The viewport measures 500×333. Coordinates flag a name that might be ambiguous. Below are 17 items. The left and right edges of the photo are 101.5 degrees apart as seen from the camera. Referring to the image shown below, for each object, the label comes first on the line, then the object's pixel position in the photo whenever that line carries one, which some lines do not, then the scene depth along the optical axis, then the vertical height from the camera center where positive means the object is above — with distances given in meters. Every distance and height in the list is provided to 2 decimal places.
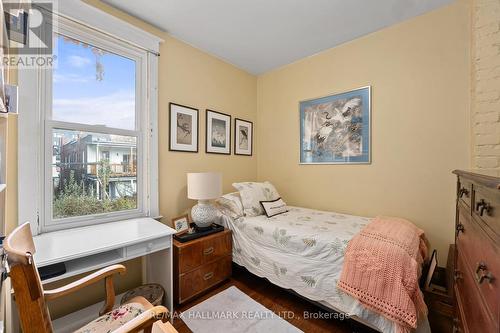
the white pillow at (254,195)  2.46 -0.38
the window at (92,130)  1.60 +0.32
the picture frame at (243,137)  3.10 +0.46
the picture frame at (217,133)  2.71 +0.46
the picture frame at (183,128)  2.34 +0.45
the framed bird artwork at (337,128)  2.38 +0.48
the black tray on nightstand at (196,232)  1.97 -0.69
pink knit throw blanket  1.24 -0.71
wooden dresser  0.65 -0.36
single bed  1.53 -0.79
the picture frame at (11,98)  1.12 +0.38
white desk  1.26 -0.53
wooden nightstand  1.87 -0.98
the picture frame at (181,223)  2.12 -0.61
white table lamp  2.13 -0.29
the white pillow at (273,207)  2.44 -0.51
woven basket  1.67 -1.09
